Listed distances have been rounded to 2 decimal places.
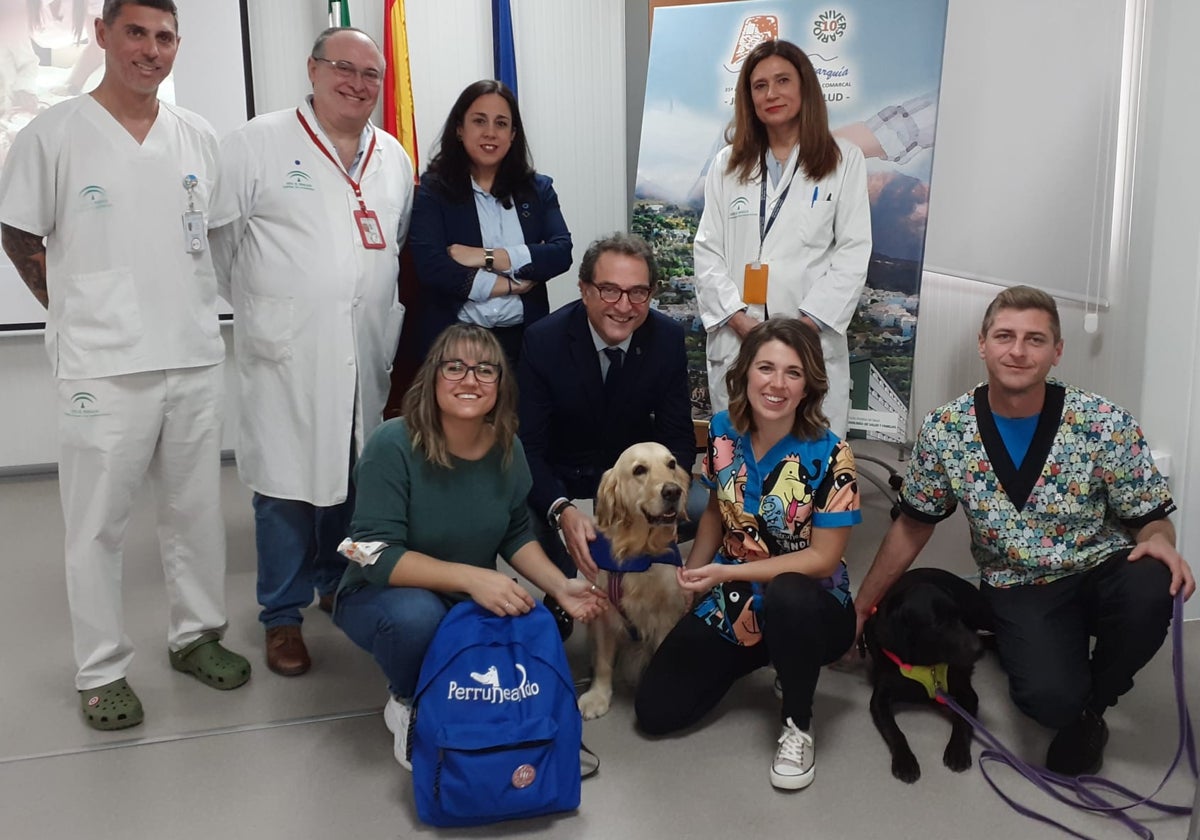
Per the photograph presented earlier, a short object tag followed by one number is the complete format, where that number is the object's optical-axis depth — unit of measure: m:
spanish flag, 4.57
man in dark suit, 2.55
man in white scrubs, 2.28
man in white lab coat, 2.60
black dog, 2.24
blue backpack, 1.92
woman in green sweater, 2.11
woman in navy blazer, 2.86
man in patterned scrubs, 2.14
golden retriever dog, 2.34
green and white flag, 4.40
